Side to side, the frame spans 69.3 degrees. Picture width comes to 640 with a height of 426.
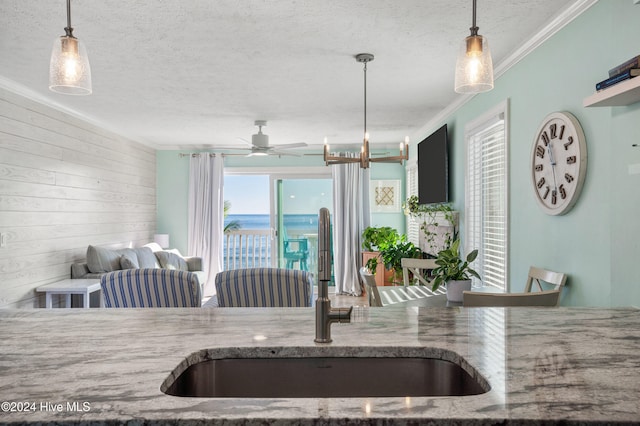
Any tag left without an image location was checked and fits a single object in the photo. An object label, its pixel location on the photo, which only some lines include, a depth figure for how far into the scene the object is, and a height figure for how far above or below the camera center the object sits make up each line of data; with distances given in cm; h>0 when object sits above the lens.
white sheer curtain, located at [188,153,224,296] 752 +12
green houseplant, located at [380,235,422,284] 592 -47
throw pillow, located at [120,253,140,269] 543 -51
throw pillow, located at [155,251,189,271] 653 -60
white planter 275 -41
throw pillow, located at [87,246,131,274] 512 -47
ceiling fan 568 +92
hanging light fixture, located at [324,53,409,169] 341 +57
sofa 511 -53
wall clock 249 +33
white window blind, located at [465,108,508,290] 367 +18
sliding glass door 781 +12
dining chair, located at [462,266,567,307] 231 -40
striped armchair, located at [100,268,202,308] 279 -43
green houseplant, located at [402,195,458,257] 495 -3
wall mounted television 502 +60
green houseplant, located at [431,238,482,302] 275 -33
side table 445 -68
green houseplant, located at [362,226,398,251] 699 -27
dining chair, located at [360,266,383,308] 312 -49
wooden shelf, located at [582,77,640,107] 173 +49
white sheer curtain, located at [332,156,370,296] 750 -2
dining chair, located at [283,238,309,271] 783 -53
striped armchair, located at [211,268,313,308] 284 -43
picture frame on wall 771 +37
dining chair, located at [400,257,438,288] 400 -39
